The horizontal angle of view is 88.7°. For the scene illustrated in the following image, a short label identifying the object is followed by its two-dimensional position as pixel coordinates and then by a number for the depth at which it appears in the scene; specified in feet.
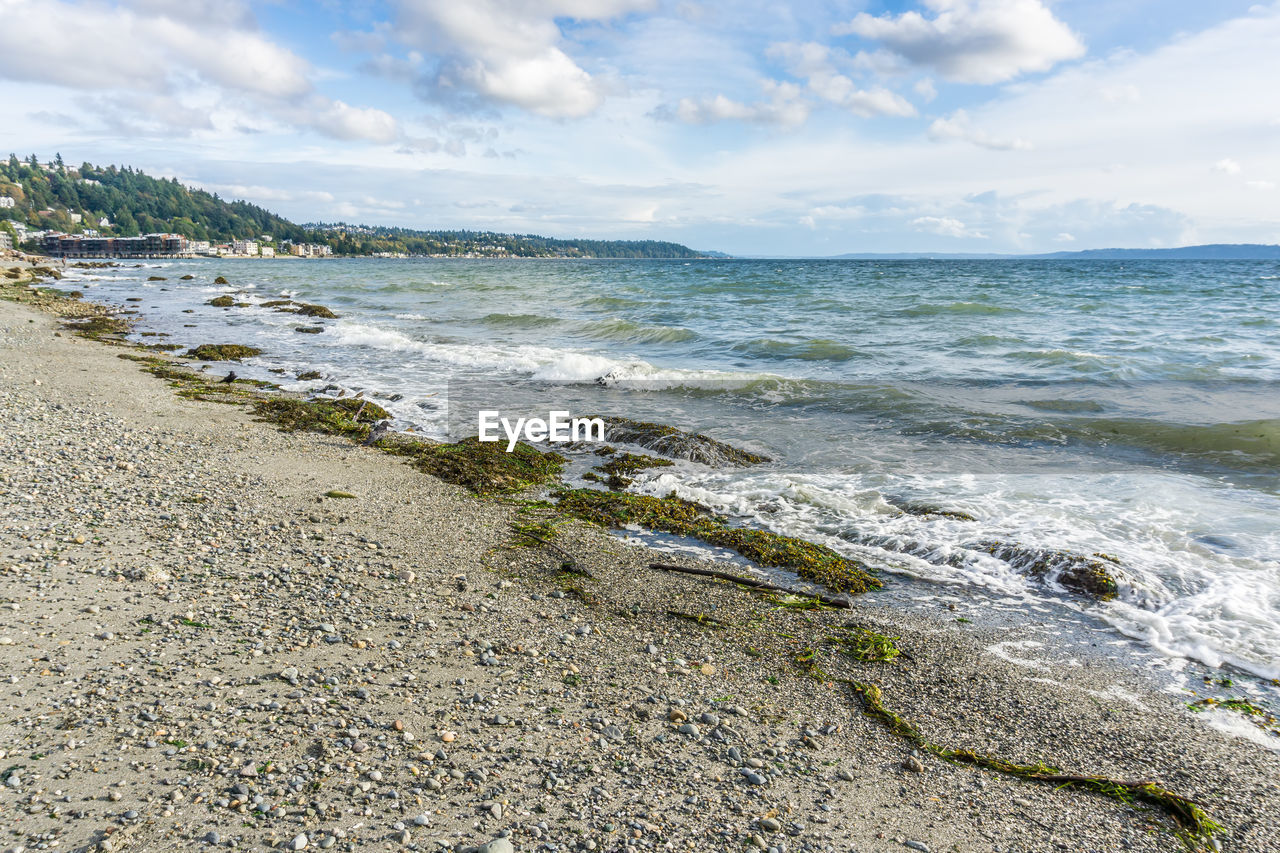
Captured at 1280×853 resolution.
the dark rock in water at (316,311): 115.83
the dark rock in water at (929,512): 29.25
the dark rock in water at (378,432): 39.45
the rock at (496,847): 11.25
